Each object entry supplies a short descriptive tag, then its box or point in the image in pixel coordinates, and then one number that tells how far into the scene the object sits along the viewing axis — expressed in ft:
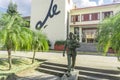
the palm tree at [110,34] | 10.56
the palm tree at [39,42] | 18.41
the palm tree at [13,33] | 15.45
